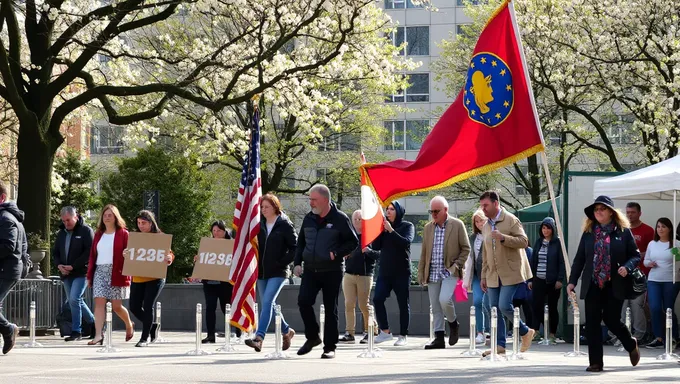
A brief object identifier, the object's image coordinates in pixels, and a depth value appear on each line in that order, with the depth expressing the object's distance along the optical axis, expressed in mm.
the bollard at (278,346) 15086
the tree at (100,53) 23625
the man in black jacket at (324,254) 14531
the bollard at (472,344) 15199
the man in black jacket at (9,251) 14703
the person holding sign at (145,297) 17844
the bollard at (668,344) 15449
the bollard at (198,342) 15898
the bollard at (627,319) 18172
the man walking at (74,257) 19188
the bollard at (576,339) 14773
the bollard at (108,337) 15609
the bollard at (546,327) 19969
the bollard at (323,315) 14834
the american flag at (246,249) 16406
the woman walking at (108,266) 17516
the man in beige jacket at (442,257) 17031
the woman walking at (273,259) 15508
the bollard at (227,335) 16422
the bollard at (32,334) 17519
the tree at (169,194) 47312
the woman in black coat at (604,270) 13125
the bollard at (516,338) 14396
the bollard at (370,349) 14906
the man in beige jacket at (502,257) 14727
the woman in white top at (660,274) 18000
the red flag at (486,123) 13797
